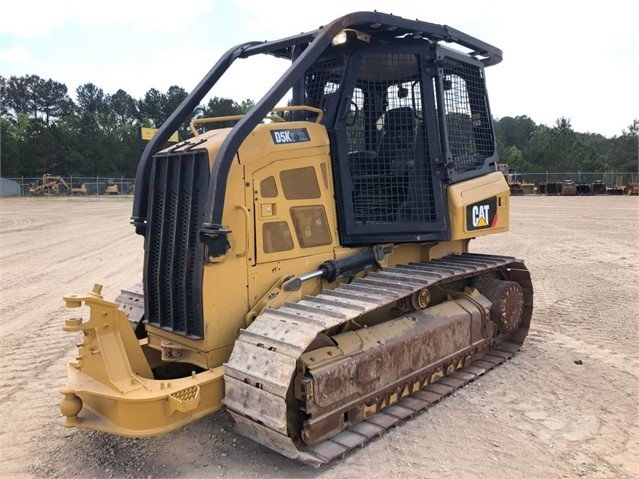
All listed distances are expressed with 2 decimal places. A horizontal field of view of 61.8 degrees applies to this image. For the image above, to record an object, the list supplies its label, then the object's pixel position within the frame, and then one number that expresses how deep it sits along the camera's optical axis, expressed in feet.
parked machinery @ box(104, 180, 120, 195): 162.09
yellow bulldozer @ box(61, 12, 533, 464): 11.64
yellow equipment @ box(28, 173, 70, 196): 153.07
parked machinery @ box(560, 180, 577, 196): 123.65
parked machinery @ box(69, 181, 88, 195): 161.82
